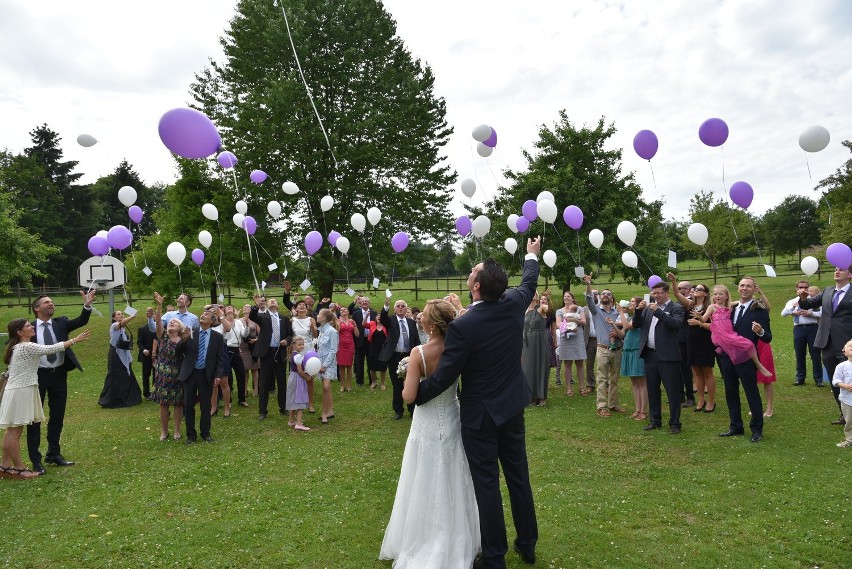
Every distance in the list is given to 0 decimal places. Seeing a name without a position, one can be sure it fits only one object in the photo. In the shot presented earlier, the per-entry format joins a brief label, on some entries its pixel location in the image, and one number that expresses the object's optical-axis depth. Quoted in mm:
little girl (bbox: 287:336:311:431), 8742
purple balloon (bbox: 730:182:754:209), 9312
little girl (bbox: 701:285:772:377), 6953
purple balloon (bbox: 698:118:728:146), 8844
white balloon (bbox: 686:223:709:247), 9375
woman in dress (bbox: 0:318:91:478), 6285
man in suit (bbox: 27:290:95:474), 6691
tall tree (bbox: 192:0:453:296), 19453
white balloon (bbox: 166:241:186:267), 11508
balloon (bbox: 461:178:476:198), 12297
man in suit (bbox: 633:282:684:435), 7543
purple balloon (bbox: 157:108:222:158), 6684
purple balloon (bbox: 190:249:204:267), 13023
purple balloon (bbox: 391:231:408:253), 13828
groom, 3729
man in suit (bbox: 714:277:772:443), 7039
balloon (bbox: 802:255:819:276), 10421
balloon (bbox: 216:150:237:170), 10586
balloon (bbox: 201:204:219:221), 12201
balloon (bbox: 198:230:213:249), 12962
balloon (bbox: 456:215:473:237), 13258
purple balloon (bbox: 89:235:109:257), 11377
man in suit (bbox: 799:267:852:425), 7480
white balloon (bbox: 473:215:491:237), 11906
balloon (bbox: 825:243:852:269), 8258
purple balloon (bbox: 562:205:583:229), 10836
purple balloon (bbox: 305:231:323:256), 12367
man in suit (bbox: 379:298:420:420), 10180
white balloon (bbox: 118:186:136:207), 11458
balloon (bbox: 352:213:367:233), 13812
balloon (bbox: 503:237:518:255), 13836
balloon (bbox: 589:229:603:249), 11992
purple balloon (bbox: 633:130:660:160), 9719
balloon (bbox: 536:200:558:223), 9977
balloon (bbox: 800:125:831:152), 8180
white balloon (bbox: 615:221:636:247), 10148
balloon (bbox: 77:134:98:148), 9297
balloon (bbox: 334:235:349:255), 12547
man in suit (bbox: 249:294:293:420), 9523
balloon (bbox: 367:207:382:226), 13477
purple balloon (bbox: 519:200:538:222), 12297
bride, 3883
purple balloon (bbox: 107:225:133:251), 11094
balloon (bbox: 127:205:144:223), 12227
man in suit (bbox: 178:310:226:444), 7824
